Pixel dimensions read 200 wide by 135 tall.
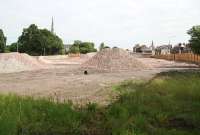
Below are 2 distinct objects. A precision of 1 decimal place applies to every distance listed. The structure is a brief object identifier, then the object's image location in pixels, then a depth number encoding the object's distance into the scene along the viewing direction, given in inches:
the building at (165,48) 2415.9
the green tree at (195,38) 846.9
